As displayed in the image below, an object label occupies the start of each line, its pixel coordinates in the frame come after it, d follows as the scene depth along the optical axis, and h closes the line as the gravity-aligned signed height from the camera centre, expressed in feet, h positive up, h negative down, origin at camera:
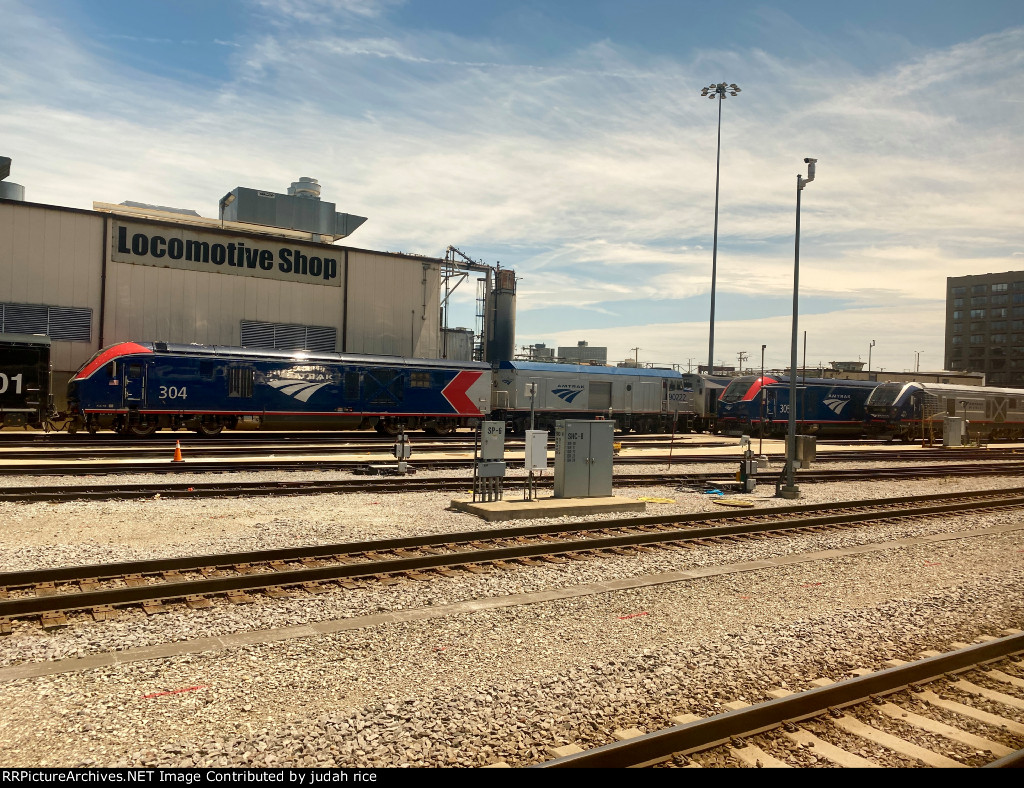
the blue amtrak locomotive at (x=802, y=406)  137.80 -0.51
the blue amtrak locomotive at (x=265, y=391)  89.04 -1.11
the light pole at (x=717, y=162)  183.01 +65.09
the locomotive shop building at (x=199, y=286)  114.62 +17.04
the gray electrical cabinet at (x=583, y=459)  51.83 -4.62
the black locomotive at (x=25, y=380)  83.25 -0.88
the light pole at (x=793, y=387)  60.34 +1.48
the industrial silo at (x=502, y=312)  190.90 +21.09
